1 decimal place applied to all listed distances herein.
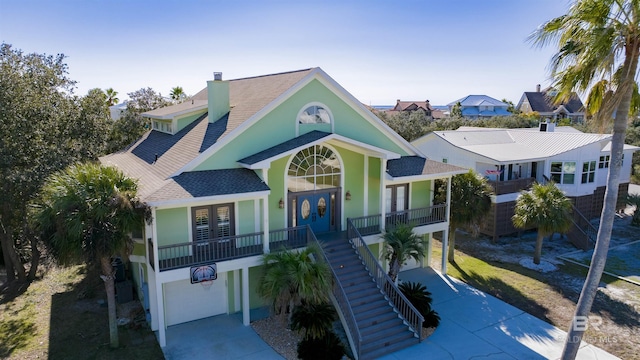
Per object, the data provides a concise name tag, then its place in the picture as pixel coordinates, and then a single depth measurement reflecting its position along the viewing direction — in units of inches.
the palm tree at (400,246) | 660.7
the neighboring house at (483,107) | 3641.7
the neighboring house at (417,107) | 3772.1
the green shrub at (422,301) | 621.6
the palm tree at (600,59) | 419.8
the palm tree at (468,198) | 835.4
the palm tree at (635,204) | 1171.3
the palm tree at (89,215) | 496.4
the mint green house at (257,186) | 597.6
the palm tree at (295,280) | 545.3
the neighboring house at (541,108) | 3097.9
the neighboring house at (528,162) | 1026.7
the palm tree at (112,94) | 1782.5
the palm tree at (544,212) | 838.5
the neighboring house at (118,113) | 1240.0
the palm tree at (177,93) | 1685.8
